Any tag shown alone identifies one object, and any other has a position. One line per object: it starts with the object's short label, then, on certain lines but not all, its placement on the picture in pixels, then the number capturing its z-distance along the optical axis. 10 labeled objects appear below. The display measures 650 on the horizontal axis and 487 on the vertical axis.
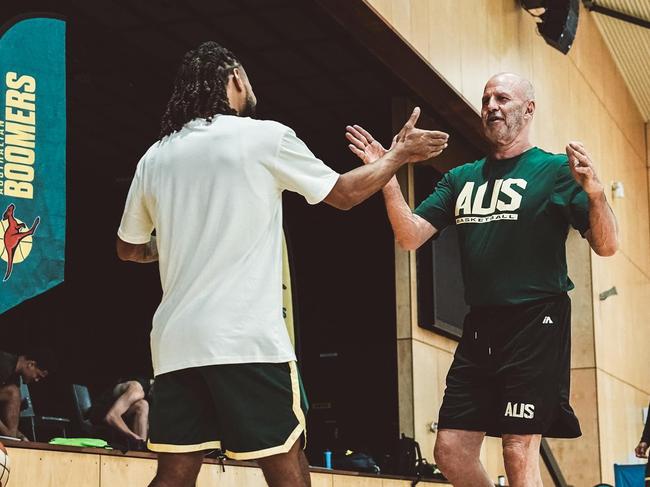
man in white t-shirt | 2.94
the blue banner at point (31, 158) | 6.39
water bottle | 9.69
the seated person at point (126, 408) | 9.03
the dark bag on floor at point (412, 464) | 10.40
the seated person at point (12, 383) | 7.80
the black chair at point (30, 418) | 9.07
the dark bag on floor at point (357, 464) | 9.72
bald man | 3.76
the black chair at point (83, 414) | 9.24
